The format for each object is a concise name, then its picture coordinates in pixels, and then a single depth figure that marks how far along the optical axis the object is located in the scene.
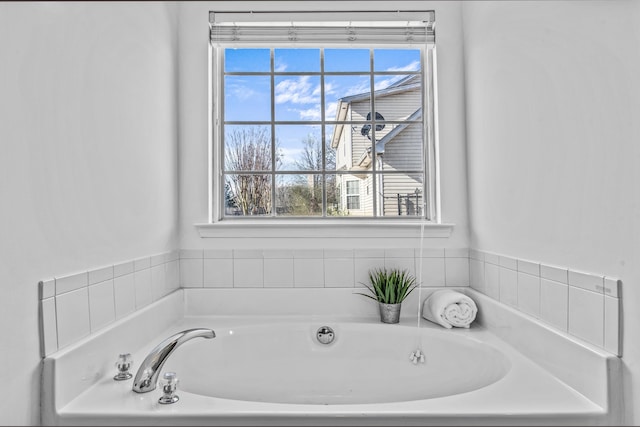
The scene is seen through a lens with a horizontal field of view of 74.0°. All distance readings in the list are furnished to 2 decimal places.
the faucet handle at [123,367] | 1.28
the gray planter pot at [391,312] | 1.93
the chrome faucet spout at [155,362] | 1.18
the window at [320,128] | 2.24
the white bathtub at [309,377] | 1.06
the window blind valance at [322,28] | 2.14
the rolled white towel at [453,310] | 1.83
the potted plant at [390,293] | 1.94
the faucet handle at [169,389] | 1.12
